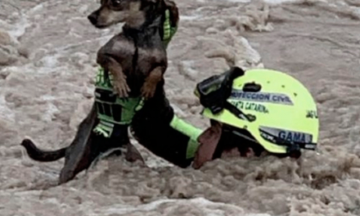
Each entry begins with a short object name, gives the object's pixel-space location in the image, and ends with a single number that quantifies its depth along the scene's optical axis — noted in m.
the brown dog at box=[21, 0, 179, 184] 8.09
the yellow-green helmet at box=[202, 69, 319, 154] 7.98
